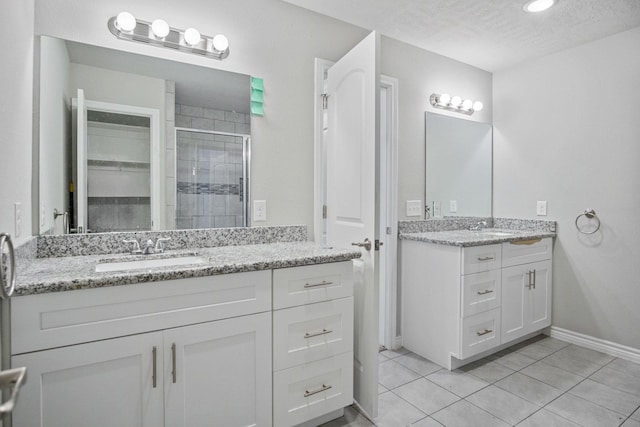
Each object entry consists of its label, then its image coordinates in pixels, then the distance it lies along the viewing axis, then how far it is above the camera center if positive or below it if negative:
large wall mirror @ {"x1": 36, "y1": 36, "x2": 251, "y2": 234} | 1.54 +0.35
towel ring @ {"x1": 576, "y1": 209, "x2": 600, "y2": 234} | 2.55 -0.03
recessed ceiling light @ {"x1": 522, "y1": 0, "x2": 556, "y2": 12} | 2.04 +1.29
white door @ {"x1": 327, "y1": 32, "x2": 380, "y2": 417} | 1.70 +0.15
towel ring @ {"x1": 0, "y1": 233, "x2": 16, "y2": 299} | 0.88 -0.19
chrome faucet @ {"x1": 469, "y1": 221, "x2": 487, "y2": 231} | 3.01 -0.13
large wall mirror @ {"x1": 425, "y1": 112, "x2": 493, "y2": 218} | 2.80 +0.40
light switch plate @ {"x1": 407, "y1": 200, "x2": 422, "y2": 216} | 2.66 +0.03
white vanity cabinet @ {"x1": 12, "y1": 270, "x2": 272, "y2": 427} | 1.08 -0.52
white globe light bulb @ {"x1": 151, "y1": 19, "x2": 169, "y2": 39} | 1.65 +0.90
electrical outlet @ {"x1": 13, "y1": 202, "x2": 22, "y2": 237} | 1.24 -0.03
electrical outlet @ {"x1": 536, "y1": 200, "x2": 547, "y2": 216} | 2.85 +0.03
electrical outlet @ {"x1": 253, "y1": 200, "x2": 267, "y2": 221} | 1.99 +0.00
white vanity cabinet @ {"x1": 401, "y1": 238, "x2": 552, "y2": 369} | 2.20 -0.61
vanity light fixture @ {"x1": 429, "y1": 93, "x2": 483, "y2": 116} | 2.81 +0.94
